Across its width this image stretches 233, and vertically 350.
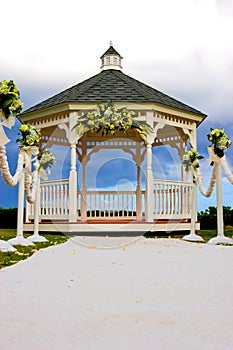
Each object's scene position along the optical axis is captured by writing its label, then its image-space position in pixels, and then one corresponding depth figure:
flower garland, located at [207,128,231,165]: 9.01
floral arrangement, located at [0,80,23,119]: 6.59
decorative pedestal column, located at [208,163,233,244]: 9.02
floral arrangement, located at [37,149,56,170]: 10.75
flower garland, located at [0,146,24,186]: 7.05
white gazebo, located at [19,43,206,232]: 11.52
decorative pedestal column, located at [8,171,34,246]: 8.34
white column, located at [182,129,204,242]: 9.93
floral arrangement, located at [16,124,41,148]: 8.51
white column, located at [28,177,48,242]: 9.73
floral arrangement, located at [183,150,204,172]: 10.42
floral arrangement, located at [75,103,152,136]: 11.45
